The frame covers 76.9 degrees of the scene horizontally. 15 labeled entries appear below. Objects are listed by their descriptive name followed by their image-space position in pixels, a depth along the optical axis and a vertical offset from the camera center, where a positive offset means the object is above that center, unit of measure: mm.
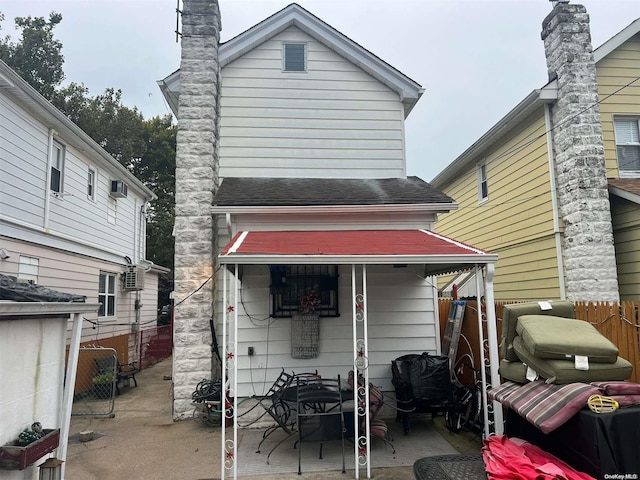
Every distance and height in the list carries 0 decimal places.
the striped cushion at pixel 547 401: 3090 -945
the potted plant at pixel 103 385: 8586 -1969
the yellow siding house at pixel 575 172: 7180 +2310
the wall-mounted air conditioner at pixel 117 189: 12117 +3155
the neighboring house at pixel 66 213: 7398 +1912
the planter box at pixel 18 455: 2604 -1045
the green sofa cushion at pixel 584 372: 3477 -731
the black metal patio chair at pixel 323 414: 4856 -1511
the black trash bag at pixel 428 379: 5386 -1214
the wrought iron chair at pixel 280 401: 5055 -1536
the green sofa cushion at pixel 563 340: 3521 -469
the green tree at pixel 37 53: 18828 +11367
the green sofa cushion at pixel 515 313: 4242 -268
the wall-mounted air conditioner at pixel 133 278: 12544 +482
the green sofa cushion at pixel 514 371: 3980 -836
